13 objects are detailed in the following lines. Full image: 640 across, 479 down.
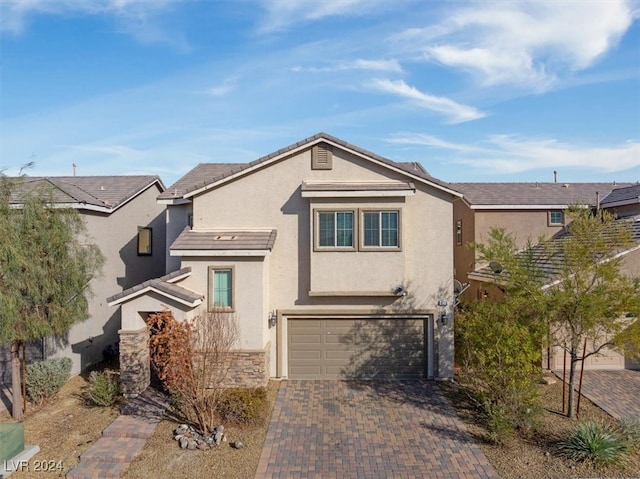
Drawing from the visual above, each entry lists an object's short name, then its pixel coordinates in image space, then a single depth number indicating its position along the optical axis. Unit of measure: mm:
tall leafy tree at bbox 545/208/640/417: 10070
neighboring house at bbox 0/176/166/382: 14164
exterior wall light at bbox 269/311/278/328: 14234
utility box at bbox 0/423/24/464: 8891
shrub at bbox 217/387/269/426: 10594
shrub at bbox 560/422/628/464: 8781
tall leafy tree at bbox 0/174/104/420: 10633
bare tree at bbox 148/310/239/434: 10062
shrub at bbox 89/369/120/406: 11930
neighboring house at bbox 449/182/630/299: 21969
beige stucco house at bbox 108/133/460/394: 13555
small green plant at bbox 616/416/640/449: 9305
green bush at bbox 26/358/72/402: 12180
